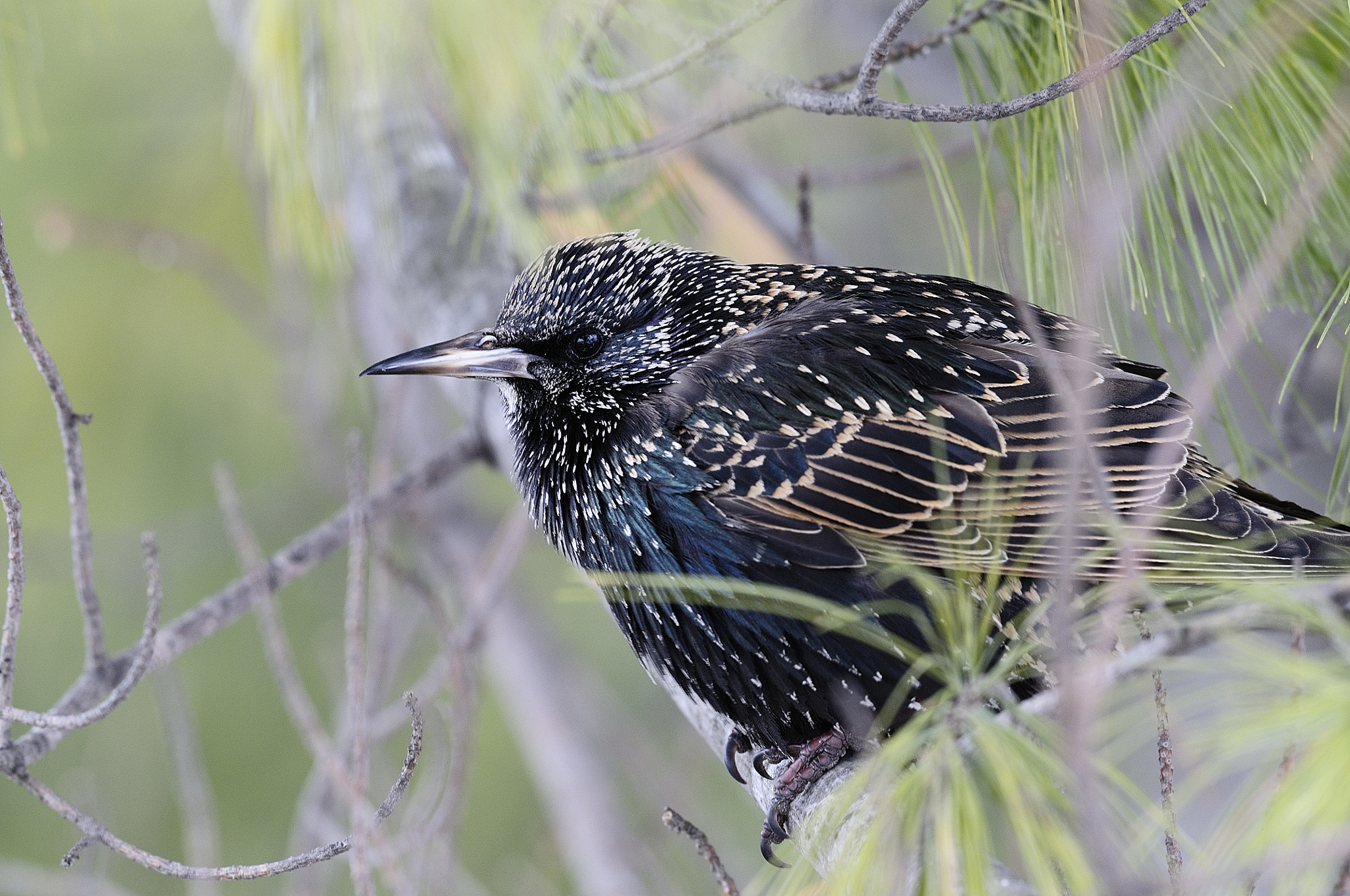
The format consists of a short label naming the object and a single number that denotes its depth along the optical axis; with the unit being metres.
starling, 3.81
